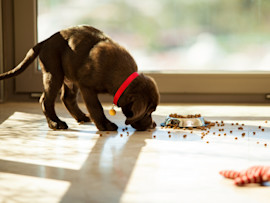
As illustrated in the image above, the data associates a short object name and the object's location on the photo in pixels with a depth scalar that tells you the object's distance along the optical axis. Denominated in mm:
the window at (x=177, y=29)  4355
